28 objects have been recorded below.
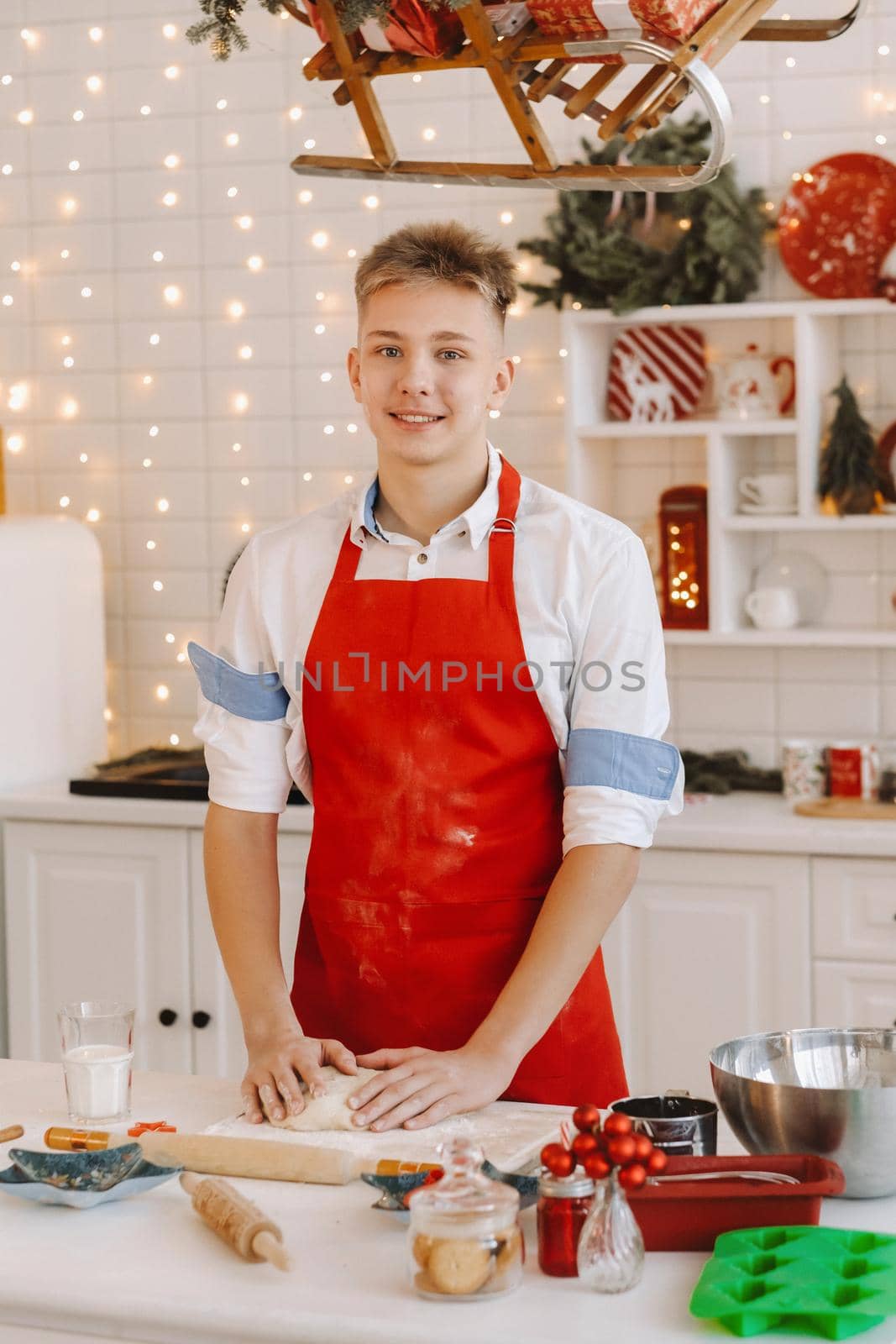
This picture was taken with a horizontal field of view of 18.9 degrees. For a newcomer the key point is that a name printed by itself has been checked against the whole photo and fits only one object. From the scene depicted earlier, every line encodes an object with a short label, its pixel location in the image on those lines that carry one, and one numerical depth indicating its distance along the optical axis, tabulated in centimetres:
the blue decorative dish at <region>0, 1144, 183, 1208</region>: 226
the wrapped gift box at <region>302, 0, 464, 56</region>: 225
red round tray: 393
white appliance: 417
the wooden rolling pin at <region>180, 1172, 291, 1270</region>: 213
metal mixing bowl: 224
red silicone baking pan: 216
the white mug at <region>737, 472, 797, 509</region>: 398
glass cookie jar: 208
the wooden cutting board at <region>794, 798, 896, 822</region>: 372
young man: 267
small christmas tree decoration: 392
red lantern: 405
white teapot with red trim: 399
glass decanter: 209
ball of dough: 243
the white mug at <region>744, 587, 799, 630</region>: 399
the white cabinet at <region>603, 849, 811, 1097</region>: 367
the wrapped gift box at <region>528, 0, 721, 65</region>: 219
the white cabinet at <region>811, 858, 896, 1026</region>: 362
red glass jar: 212
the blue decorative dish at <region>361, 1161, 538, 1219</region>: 222
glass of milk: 247
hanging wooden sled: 222
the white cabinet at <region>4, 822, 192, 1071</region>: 402
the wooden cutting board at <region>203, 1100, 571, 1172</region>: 236
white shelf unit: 391
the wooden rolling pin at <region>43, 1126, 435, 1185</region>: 231
